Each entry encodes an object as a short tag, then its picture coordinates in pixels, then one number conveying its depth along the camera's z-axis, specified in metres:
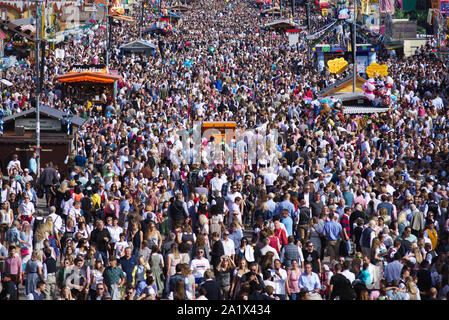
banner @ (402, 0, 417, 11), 89.97
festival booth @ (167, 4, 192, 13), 88.41
